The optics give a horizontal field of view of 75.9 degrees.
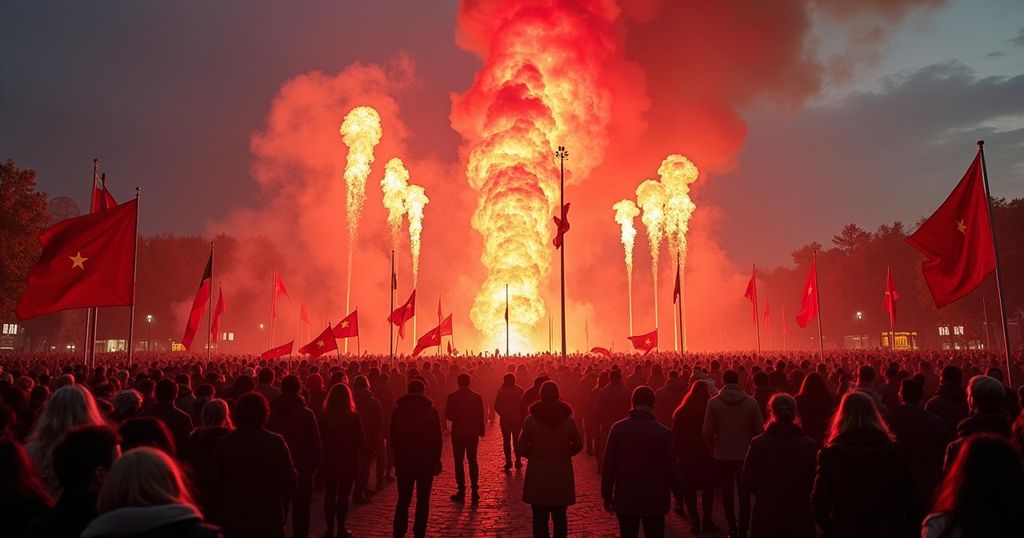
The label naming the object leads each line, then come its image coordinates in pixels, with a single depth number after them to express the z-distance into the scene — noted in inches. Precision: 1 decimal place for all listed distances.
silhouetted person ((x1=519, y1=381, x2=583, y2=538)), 289.6
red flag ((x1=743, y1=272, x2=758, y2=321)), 1786.4
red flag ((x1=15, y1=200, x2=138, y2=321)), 581.6
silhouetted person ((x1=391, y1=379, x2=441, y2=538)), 343.9
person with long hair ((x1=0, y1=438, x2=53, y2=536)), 138.6
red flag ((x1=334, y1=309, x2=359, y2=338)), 1065.5
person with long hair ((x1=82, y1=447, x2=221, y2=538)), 106.8
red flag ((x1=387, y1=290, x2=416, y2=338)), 1290.6
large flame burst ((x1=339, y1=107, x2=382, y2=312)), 2026.3
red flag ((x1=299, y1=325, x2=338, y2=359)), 967.0
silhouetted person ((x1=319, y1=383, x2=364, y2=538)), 358.0
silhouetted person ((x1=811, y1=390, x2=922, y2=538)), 192.1
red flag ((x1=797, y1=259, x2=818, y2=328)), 1371.8
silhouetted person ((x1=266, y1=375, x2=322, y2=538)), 307.0
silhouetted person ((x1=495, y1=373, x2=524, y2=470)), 544.4
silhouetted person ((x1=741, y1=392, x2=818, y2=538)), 229.5
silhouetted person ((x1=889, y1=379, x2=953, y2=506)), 268.4
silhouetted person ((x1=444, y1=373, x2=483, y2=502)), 459.8
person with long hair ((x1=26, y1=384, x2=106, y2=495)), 185.5
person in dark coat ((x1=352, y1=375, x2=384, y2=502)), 415.5
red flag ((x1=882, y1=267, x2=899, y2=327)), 1392.2
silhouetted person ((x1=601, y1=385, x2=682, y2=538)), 265.4
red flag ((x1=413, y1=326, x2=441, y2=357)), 1137.2
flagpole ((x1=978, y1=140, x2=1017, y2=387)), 543.8
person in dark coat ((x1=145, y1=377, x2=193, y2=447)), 285.2
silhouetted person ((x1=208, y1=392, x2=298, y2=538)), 221.5
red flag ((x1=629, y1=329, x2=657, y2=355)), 1269.7
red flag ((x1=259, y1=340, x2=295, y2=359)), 993.2
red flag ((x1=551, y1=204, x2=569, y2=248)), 1181.7
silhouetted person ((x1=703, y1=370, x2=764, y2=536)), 337.1
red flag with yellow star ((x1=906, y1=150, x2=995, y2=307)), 591.2
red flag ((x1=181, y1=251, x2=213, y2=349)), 938.0
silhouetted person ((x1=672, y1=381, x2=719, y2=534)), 378.6
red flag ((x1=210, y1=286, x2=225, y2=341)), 1232.2
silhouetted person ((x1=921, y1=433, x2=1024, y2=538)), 123.5
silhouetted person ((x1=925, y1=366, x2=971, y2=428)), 310.5
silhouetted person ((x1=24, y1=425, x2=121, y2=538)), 126.0
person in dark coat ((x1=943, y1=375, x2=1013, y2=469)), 226.7
